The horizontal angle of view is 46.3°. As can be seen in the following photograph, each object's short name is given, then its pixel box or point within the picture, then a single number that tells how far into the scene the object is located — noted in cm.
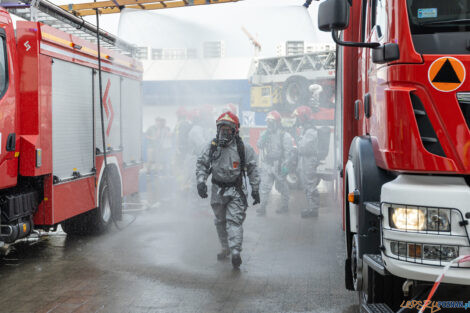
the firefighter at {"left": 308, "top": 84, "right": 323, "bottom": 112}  1457
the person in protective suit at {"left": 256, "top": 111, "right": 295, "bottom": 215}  1050
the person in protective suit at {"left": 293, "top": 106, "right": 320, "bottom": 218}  985
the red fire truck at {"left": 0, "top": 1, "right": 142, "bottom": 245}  595
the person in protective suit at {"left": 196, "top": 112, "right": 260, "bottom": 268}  648
